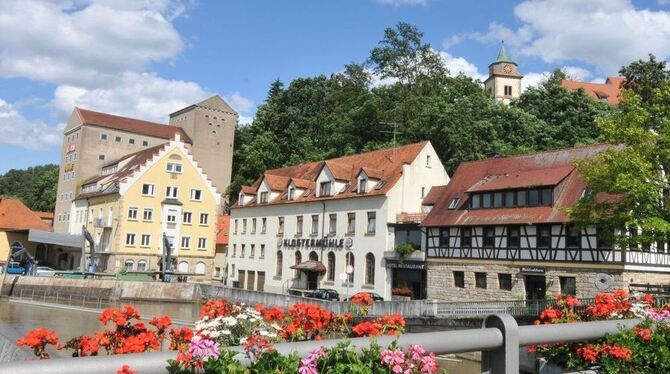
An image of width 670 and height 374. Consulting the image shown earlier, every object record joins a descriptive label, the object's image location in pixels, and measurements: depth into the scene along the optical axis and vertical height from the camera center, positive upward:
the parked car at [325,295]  37.12 -1.17
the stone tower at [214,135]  81.06 +17.95
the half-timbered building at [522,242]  29.20 +2.15
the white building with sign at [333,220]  40.81 +4.05
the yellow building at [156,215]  58.19 +5.17
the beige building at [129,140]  74.12 +16.18
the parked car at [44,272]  50.69 -0.69
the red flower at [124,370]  2.62 -0.43
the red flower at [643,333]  4.59 -0.33
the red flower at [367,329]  4.08 -0.34
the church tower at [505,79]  101.94 +33.36
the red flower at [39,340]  3.60 -0.45
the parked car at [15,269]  54.55 -0.53
